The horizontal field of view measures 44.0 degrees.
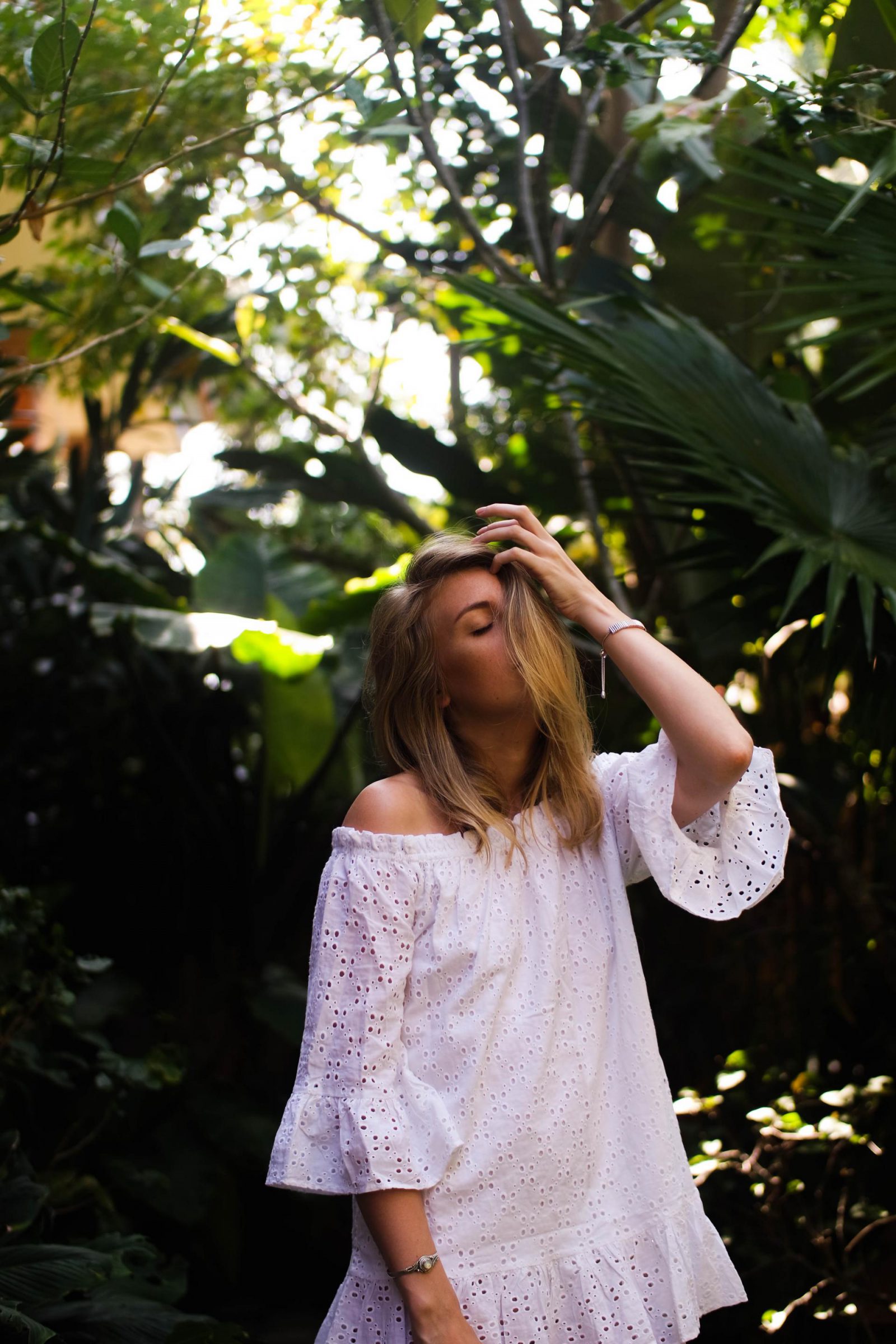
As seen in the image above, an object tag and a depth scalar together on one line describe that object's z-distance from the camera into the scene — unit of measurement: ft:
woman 4.60
